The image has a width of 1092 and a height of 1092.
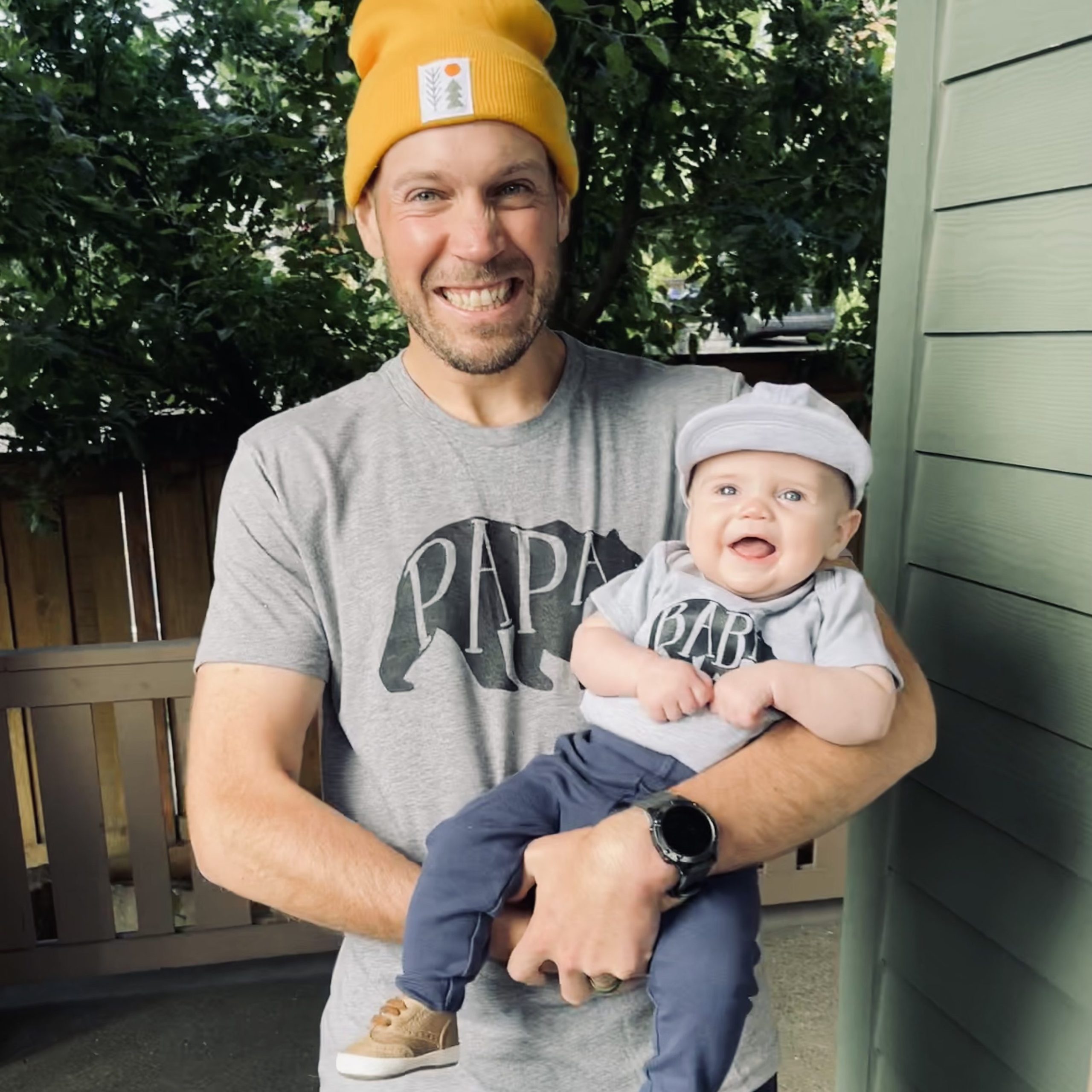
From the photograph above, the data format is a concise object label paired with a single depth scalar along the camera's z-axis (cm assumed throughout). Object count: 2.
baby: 117
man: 129
